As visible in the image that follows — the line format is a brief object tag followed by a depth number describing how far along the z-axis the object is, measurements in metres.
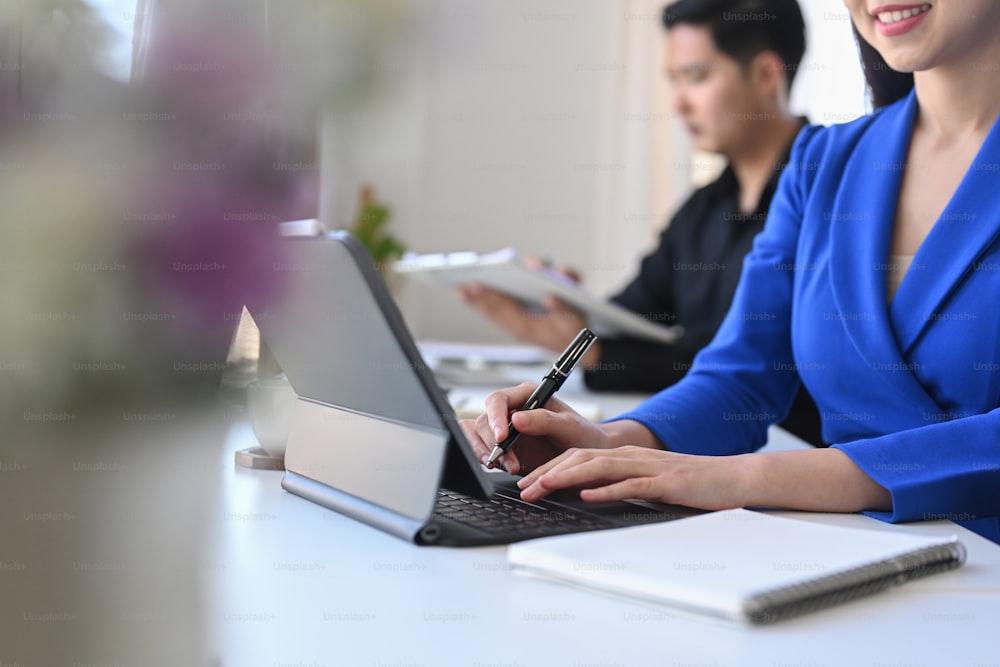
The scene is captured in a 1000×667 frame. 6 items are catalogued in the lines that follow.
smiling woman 0.86
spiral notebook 0.55
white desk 0.50
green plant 2.56
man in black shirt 2.35
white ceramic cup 0.92
